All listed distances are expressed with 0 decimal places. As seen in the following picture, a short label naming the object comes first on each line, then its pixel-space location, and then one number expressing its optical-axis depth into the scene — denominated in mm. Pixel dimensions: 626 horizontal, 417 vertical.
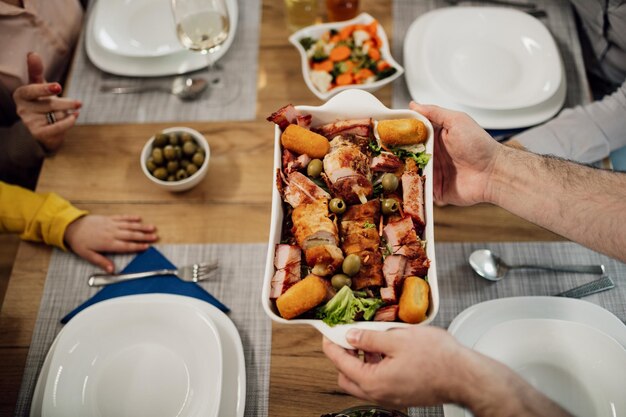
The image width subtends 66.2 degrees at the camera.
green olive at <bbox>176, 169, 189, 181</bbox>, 1631
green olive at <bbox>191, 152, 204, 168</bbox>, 1625
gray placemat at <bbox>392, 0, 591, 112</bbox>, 1783
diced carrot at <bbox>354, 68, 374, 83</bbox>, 1706
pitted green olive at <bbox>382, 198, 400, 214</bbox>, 1202
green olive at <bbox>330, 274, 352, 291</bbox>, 1113
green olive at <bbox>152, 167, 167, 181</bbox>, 1614
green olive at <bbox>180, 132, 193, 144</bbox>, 1653
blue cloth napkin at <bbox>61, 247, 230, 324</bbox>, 1489
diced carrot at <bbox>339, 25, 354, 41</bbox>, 1791
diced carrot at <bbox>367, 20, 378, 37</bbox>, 1768
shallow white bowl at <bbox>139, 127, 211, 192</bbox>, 1590
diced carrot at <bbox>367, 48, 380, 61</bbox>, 1739
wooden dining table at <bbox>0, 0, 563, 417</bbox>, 1400
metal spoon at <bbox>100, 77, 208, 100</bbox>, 1834
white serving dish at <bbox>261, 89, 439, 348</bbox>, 1071
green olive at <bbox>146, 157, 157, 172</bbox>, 1621
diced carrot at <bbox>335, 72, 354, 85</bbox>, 1690
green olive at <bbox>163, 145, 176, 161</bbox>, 1606
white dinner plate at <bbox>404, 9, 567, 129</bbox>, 1681
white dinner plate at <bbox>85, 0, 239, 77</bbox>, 1864
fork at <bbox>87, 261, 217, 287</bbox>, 1521
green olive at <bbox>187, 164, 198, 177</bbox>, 1628
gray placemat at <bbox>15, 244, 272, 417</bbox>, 1395
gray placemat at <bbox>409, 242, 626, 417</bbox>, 1449
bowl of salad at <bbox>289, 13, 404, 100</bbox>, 1697
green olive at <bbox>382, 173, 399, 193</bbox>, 1226
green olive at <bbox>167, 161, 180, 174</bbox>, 1617
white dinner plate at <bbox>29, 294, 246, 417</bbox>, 1296
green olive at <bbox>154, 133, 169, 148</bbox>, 1630
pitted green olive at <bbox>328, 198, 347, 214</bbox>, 1202
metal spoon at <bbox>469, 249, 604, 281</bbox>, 1476
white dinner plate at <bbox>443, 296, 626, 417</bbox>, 1319
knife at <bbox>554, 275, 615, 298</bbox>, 1427
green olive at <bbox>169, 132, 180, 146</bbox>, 1638
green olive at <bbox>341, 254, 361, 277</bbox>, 1117
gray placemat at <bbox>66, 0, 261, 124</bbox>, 1814
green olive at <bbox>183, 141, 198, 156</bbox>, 1625
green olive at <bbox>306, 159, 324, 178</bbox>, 1248
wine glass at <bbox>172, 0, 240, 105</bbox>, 1665
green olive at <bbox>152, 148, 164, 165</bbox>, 1612
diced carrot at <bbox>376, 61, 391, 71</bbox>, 1716
